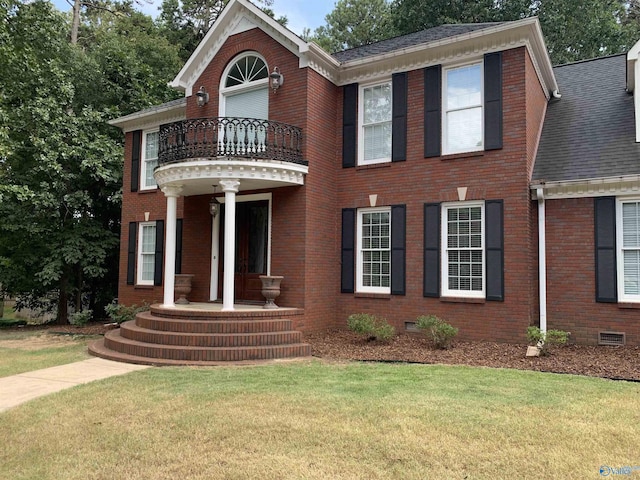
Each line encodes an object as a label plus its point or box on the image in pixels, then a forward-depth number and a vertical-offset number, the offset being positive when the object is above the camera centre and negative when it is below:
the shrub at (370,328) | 9.70 -1.40
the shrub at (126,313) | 12.87 -1.56
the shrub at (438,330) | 9.22 -1.35
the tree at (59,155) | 15.27 +3.18
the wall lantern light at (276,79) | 11.02 +4.02
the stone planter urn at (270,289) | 10.18 -0.67
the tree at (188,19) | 29.14 +14.26
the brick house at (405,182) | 9.45 +1.61
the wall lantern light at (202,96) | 12.39 +4.04
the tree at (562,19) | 20.58 +10.34
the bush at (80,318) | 14.95 -1.95
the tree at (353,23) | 31.81 +15.59
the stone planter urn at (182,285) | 11.95 -0.72
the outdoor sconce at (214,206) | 12.09 +1.23
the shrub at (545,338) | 8.41 -1.34
